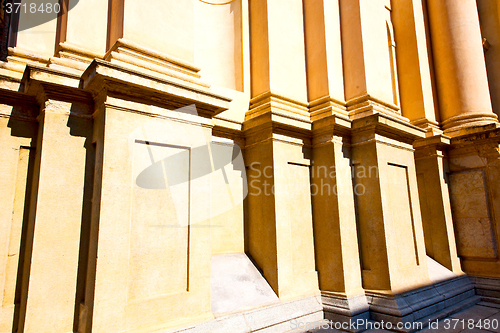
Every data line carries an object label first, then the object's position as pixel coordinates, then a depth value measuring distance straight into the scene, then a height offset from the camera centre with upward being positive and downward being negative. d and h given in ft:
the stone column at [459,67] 27.22 +13.15
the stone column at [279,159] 17.67 +3.87
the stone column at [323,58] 21.26 +11.09
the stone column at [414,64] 27.94 +13.73
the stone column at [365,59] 21.20 +10.94
